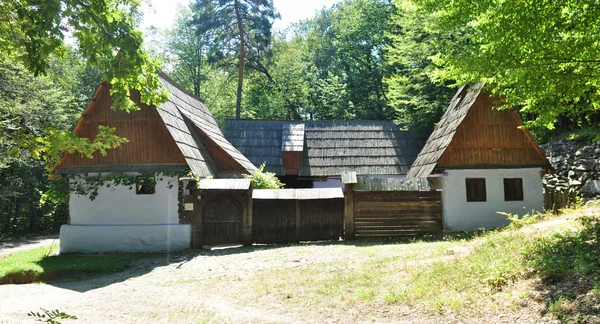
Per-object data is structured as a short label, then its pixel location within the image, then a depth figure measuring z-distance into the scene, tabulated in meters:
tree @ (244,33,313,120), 35.97
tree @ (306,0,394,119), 35.25
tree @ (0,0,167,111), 5.22
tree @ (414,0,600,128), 6.85
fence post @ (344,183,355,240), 14.54
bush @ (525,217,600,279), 6.39
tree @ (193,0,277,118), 31.05
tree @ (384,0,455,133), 22.31
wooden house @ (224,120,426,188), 21.42
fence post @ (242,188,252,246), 14.35
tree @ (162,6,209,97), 42.37
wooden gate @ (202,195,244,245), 14.52
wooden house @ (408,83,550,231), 15.67
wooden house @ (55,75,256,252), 14.16
